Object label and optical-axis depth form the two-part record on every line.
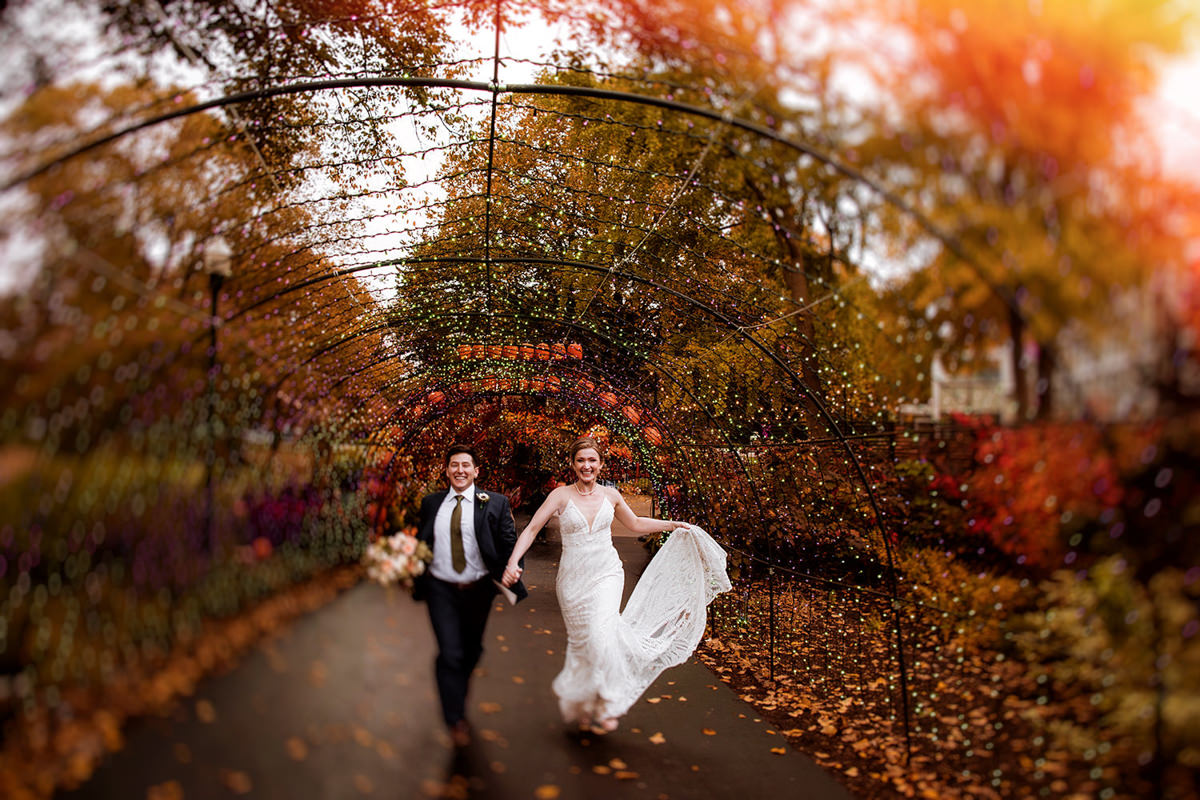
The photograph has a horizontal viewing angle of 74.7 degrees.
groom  4.11
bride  4.91
